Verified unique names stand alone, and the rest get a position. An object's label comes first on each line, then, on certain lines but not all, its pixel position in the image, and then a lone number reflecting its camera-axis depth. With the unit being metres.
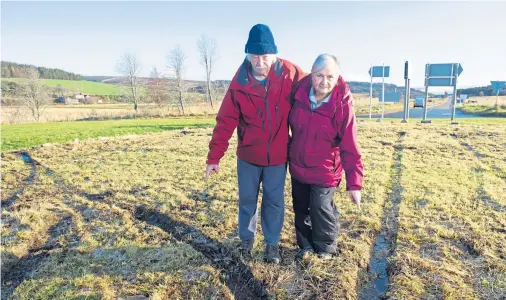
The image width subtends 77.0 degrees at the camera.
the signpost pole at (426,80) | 15.23
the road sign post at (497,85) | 20.67
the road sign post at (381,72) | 16.73
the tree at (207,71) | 39.75
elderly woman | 2.64
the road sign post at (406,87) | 14.61
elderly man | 2.68
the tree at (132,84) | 38.38
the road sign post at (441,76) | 14.96
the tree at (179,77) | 36.59
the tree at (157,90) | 37.38
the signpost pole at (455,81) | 14.71
